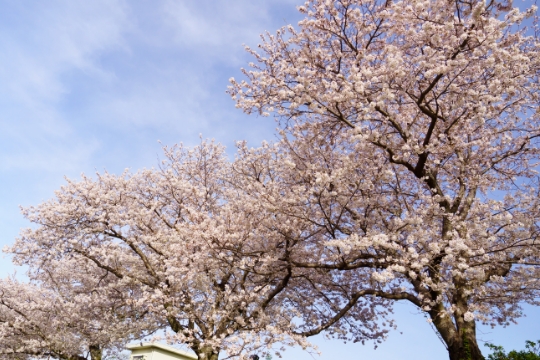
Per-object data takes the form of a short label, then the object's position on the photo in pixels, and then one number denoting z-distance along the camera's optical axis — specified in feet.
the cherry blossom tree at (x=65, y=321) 44.21
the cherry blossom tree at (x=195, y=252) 32.58
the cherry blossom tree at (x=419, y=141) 24.62
